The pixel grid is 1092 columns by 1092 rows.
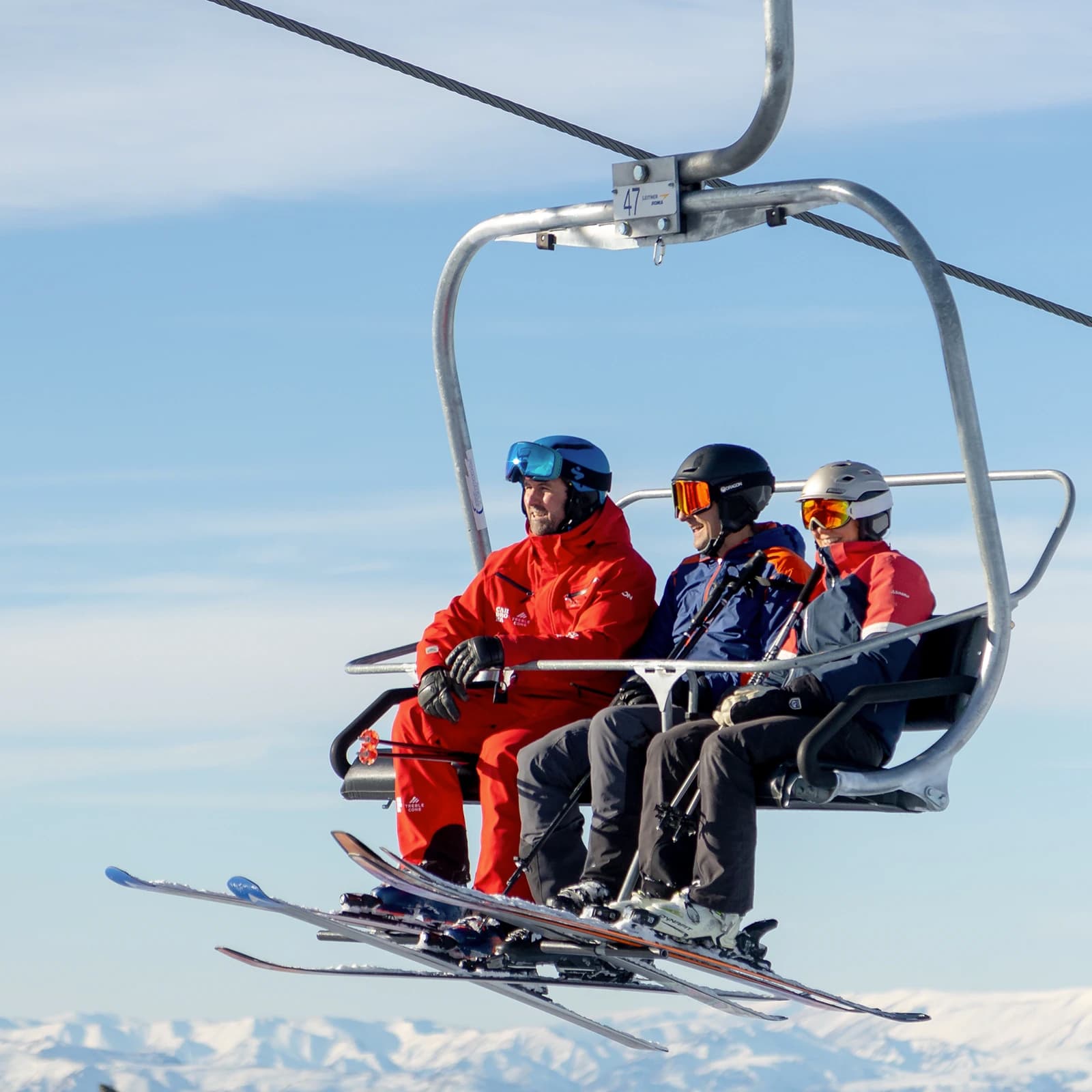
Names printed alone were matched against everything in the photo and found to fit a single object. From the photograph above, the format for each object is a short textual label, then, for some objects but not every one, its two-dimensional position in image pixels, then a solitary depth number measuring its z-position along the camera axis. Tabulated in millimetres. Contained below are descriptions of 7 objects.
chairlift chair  14297
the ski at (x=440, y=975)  15320
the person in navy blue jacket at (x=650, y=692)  15133
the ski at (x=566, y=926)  14477
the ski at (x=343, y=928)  15414
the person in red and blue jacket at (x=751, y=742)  14695
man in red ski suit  15984
